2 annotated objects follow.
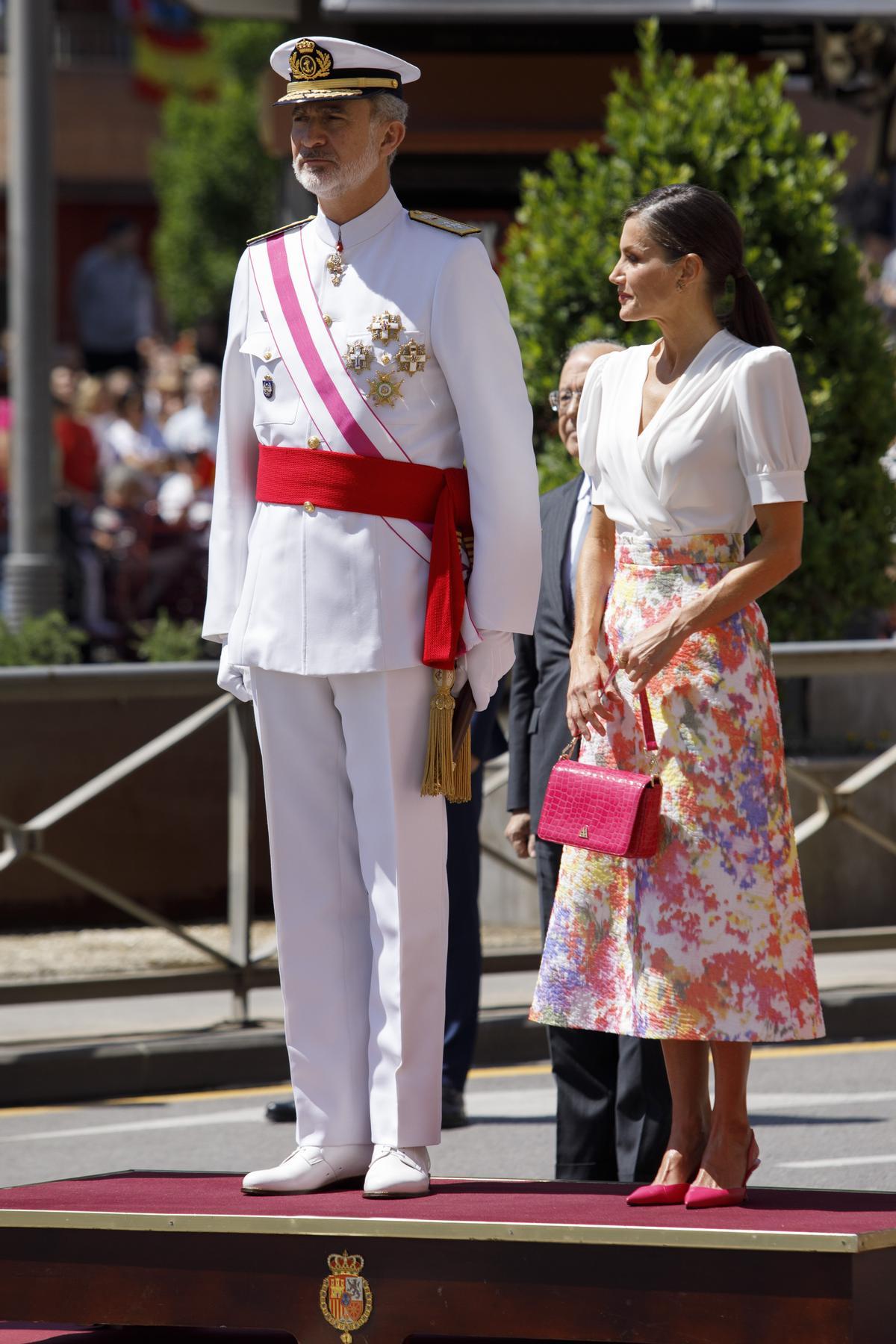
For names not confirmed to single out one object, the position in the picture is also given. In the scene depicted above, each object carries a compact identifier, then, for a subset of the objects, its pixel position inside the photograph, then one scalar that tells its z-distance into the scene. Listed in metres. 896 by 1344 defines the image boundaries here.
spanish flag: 76.00
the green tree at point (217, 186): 69.78
